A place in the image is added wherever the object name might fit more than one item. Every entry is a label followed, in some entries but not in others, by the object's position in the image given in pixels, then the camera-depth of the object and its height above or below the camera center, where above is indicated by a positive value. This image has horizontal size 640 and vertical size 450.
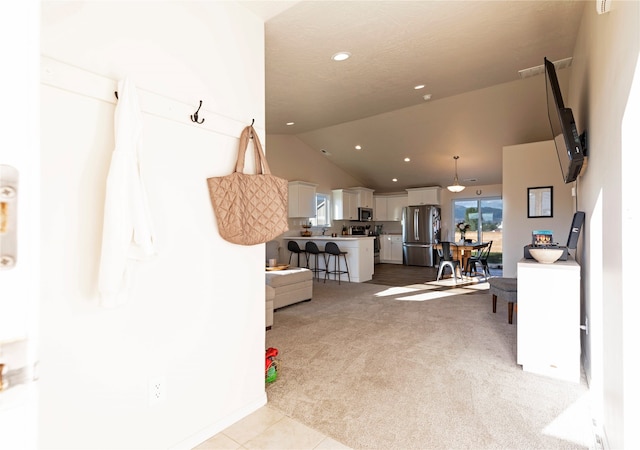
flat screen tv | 2.43 +0.71
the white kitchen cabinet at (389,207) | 10.05 +0.53
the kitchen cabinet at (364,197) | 9.46 +0.81
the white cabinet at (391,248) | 9.88 -0.75
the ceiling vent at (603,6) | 1.66 +1.12
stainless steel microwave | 9.52 +0.29
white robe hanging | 1.36 +0.06
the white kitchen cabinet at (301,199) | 7.30 +0.59
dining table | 6.76 -0.56
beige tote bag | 1.87 +0.14
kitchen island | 6.62 -0.61
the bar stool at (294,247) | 6.96 -0.48
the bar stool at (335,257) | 6.47 -0.69
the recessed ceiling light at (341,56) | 3.14 +1.65
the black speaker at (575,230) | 2.75 -0.06
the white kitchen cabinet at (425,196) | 9.17 +0.80
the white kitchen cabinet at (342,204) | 8.78 +0.55
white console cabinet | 2.42 -0.74
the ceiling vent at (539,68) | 3.67 +1.86
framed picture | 5.35 +0.35
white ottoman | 4.43 -0.86
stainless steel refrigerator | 9.02 -0.26
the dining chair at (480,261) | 7.10 -0.85
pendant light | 7.41 +0.83
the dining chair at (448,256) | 6.67 -0.67
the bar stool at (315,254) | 6.69 -0.62
